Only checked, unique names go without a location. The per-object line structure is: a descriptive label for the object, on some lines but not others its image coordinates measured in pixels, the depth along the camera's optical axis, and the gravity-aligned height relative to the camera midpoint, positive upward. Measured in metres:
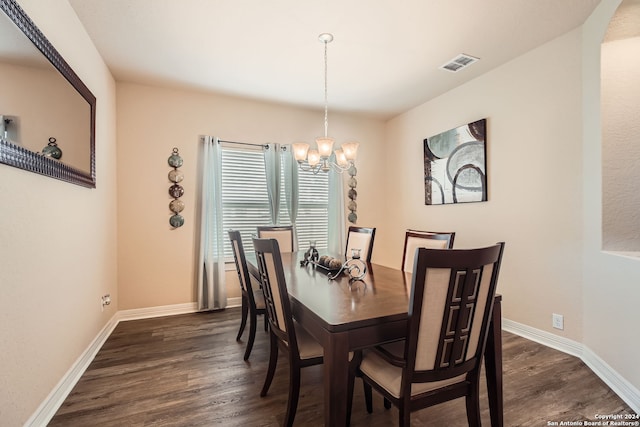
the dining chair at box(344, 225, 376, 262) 2.88 -0.29
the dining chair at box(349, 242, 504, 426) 1.14 -0.49
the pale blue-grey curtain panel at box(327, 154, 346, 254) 4.33 -0.02
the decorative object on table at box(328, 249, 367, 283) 2.01 -0.44
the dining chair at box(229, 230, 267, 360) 2.35 -0.63
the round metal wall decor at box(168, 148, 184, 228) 3.50 +0.26
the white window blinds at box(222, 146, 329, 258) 3.82 +0.21
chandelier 2.50 +0.54
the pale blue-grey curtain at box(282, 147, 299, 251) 4.02 +0.40
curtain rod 3.76 +0.91
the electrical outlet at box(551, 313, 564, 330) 2.54 -0.94
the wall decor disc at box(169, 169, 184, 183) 3.51 +0.44
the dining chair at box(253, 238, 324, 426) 1.55 -0.63
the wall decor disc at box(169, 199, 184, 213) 3.50 +0.08
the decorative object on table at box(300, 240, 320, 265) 2.57 -0.38
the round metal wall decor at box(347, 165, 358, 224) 4.52 +0.25
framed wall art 3.22 +0.57
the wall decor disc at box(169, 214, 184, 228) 3.50 -0.10
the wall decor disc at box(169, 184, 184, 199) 3.50 +0.26
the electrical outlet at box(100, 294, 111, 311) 2.74 -0.83
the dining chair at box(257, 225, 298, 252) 3.45 -0.26
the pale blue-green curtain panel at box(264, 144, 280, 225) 3.92 +0.52
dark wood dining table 1.19 -0.47
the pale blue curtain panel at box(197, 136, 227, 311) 3.57 -0.28
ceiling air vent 2.86 +1.52
